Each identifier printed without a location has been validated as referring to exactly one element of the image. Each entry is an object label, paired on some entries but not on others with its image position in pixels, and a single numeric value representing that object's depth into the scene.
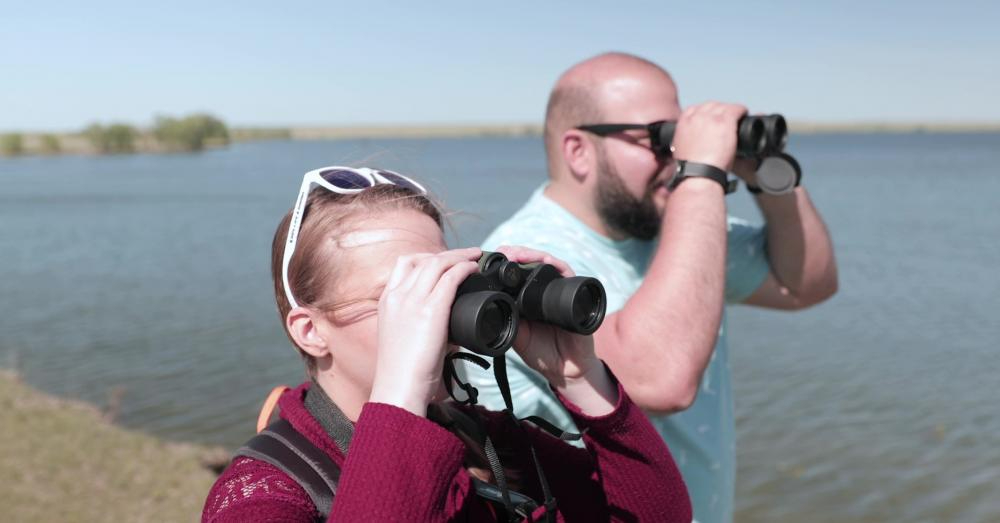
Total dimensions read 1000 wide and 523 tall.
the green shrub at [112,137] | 79.81
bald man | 1.72
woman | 1.17
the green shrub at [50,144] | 75.31
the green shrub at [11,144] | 71.56
